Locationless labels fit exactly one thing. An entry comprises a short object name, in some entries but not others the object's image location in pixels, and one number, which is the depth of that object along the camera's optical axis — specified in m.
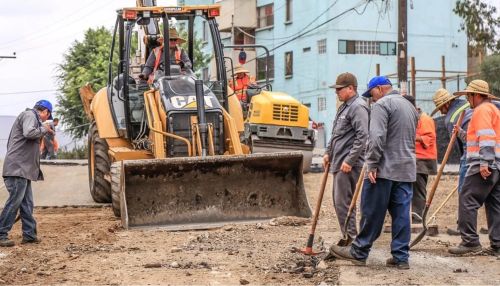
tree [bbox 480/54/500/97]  36.97
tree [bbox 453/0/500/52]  42.66
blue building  45.91
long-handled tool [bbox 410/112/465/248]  9.98
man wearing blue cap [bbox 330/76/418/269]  8.85
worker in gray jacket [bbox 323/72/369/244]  9.63
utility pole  22.25
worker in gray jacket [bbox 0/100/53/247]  11.06
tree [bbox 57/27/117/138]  51.22
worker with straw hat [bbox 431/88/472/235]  10.76
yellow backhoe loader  12.12
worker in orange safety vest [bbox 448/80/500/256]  9.76
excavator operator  14.05
